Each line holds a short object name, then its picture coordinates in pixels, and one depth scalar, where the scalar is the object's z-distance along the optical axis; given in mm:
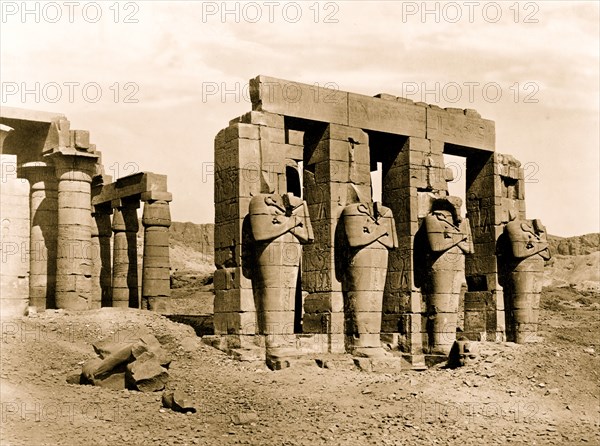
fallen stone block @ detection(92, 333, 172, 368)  12938
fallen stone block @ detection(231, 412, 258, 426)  11461
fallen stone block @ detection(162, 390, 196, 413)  11680
